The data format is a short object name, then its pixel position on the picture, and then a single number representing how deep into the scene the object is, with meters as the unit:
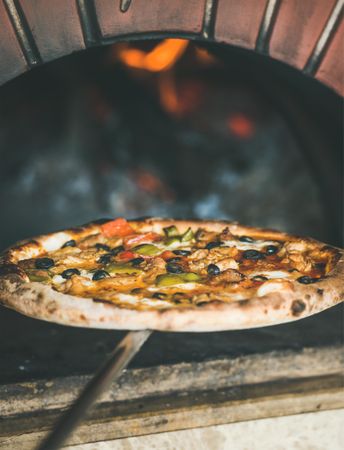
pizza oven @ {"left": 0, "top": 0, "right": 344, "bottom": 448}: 0.99
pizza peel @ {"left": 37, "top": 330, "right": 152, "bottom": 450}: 0.80
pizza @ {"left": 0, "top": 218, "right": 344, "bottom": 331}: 0.85
